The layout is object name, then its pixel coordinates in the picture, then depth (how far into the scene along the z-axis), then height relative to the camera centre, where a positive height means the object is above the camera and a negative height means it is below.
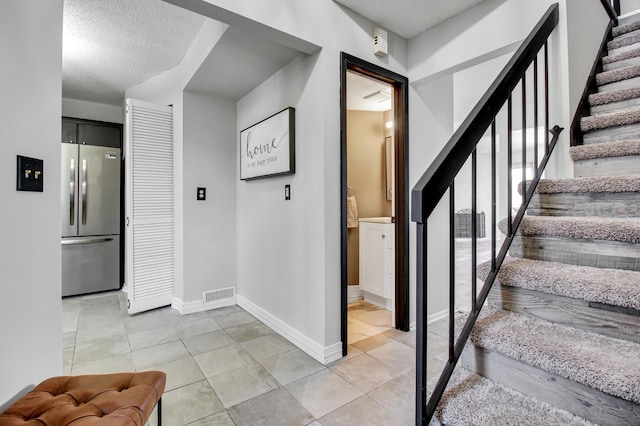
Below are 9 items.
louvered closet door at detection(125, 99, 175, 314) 3.14 +0.11
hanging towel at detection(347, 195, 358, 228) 3.62 +0.01
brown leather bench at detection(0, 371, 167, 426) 0.96 -0.63
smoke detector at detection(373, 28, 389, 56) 2.44 +1.36
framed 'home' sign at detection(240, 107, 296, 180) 2.52 +0.62
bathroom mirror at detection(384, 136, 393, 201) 3.88 +0.67
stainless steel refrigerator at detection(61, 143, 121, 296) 3.83 -0.03
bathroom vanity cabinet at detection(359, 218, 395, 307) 3.24 -0.48
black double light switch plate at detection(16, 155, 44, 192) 1.08 +0.15
